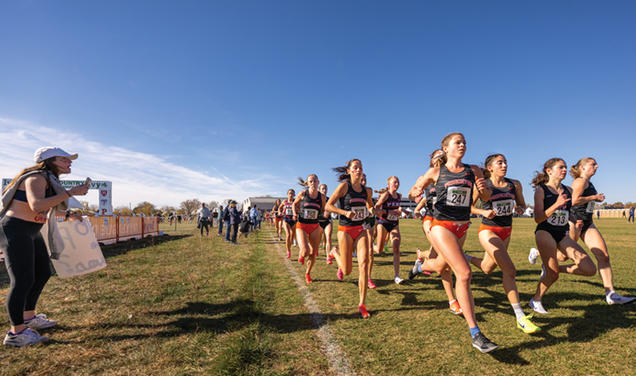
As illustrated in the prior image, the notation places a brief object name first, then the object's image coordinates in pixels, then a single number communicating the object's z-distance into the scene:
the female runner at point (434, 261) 4.30
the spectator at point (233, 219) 14.85
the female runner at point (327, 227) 10.00
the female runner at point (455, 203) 3.32
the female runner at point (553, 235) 4.34
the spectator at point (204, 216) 19.03
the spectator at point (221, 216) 19.66
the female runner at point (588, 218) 4.67
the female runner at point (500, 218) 3.83
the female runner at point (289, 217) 10.45
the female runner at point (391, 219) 6.64
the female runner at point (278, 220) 16.37
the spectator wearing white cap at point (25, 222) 3.35
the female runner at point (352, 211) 4.70
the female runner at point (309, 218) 6.65
